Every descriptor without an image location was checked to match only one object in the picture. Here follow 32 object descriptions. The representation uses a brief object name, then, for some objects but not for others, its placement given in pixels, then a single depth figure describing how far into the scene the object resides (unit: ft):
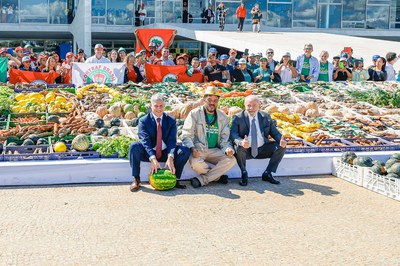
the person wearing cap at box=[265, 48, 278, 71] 52.70
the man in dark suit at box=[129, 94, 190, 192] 27.45
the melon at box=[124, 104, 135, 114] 37.06
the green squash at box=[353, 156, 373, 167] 29.38
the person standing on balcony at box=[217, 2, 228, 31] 105.91
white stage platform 27.66
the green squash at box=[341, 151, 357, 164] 30.58
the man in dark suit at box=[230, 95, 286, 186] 28.91
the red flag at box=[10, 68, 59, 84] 48.08
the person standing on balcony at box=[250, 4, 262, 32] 102.02
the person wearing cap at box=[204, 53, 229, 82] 49.19
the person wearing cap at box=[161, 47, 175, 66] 51.89
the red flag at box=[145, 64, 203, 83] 50.06
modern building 118.52
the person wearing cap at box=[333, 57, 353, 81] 53.01
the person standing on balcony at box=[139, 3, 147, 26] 114.42
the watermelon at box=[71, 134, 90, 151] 29.60
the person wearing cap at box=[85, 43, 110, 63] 47.79
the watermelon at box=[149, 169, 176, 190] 26.68
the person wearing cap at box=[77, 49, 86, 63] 54.85
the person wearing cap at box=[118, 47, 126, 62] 52.63
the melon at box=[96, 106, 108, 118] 37.01
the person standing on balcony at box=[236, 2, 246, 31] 103.26
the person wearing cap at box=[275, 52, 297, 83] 50.93
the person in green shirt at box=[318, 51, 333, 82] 51.65
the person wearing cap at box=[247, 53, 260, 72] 52.49
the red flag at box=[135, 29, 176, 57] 62.18
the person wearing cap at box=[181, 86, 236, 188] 28.25
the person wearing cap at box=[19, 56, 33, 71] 48.88
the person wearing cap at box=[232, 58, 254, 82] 49.71
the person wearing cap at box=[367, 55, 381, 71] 56.84
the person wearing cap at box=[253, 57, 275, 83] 50.01
